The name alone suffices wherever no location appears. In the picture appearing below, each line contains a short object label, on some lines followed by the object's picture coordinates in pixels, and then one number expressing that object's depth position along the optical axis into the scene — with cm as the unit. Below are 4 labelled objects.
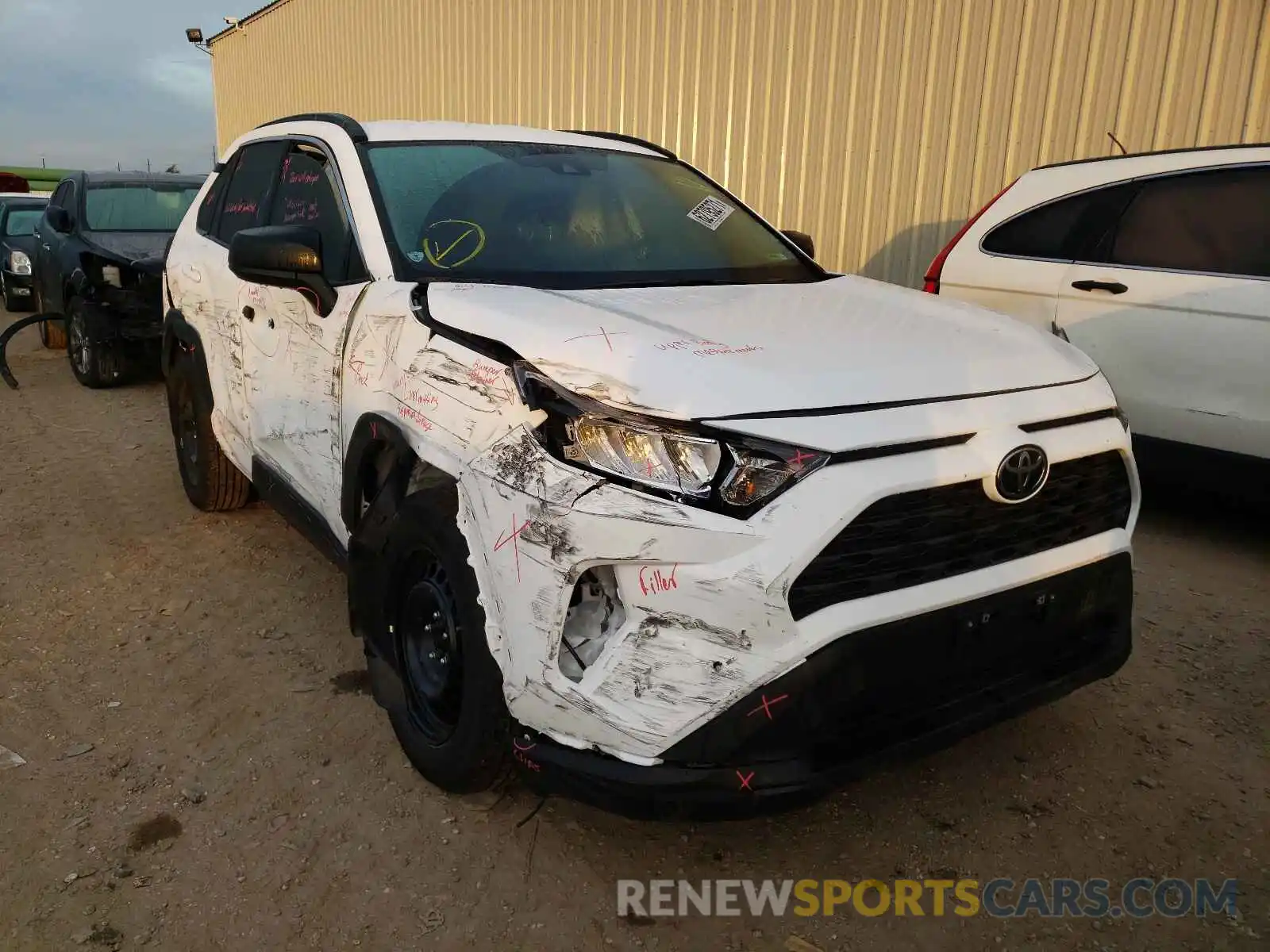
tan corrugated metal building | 620
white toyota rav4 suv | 191
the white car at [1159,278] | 426
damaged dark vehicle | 770
